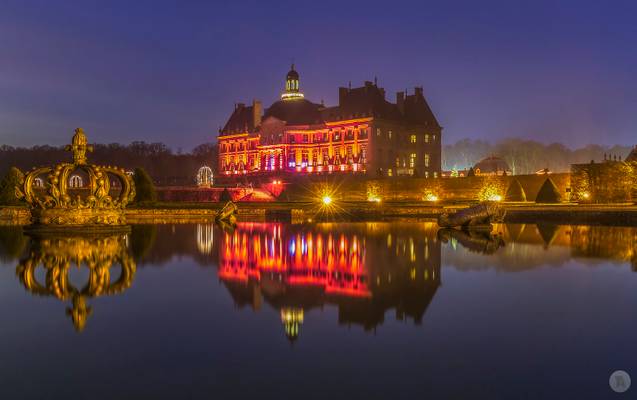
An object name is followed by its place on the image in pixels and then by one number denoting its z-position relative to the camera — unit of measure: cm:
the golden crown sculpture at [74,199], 1880
